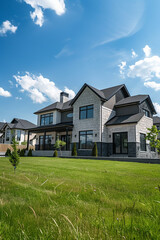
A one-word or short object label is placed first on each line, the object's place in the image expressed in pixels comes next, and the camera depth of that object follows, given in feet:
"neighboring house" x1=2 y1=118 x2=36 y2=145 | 121.80
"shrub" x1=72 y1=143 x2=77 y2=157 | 62.43
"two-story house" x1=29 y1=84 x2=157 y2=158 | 59.41
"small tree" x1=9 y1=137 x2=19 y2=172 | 17.67
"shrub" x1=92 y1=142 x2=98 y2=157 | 58.03
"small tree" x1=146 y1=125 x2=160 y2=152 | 39.66
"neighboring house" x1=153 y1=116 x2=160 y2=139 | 89.10
